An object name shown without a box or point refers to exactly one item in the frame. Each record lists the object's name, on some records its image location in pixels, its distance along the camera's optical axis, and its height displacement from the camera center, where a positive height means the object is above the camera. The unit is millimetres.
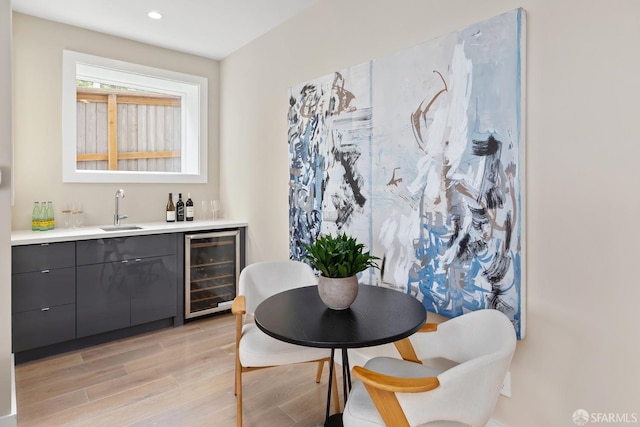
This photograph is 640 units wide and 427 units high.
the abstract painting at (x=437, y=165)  1702 +247
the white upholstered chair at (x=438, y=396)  1203 -618
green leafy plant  1673 -227
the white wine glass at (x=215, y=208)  3988 +3
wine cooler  3430 -606
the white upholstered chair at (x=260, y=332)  1846 -668
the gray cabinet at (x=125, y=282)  2869 -608
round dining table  1391 -471
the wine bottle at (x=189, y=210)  3844 -19
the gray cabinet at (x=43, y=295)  2580 -629
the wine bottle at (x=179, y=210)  3816 -19
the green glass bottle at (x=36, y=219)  2992 -93
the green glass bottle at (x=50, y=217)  3035 -80
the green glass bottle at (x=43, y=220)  2990 -101
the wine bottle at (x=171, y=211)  3740 -30
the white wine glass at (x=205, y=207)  4004 +13
